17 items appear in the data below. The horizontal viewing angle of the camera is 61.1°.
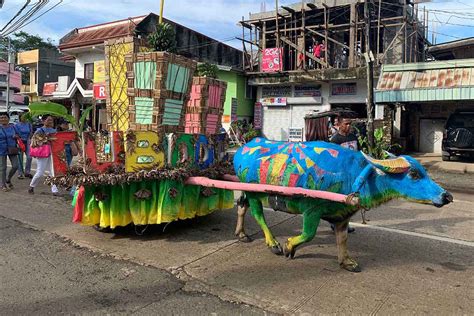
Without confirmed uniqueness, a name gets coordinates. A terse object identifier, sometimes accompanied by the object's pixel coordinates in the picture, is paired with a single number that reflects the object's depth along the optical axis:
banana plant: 5.51
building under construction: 19.88
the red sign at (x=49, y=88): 26.70
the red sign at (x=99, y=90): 18.75
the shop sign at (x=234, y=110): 22.23
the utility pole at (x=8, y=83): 24.77
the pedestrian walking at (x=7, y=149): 8.52
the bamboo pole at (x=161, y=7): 8.03
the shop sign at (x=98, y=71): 22.02
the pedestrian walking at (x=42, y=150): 7.61
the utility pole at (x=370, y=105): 12.62
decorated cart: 4.55
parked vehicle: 14.25
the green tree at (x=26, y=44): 44.39
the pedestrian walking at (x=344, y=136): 5.25
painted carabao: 3.68
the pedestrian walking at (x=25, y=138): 9.78
